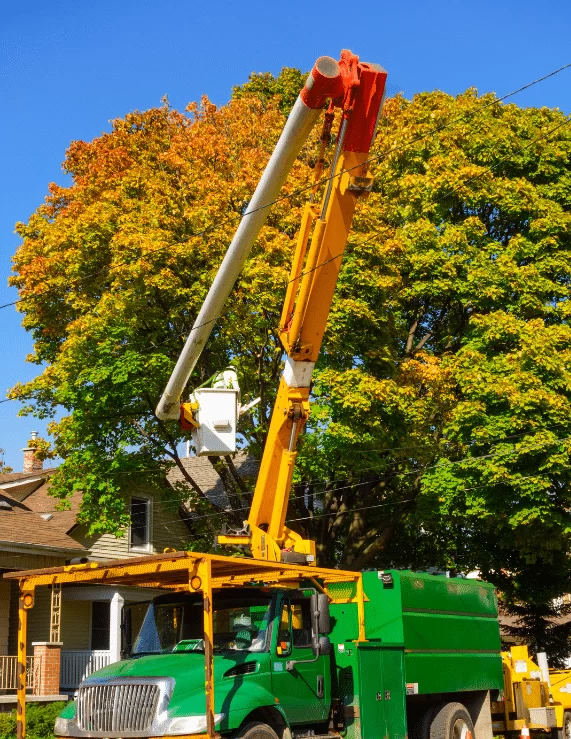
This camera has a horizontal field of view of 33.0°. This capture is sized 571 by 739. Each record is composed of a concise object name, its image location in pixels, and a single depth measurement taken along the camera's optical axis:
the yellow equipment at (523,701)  15.02
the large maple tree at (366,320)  21.09
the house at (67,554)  22.45
